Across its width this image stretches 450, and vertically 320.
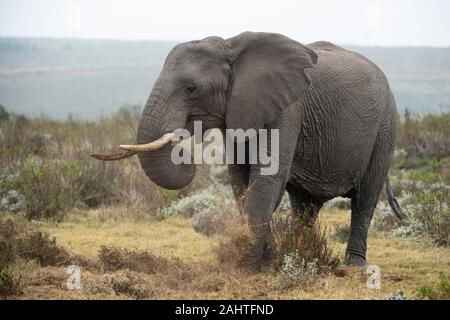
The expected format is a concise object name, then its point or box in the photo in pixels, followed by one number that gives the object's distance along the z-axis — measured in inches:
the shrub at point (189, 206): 1063.0
